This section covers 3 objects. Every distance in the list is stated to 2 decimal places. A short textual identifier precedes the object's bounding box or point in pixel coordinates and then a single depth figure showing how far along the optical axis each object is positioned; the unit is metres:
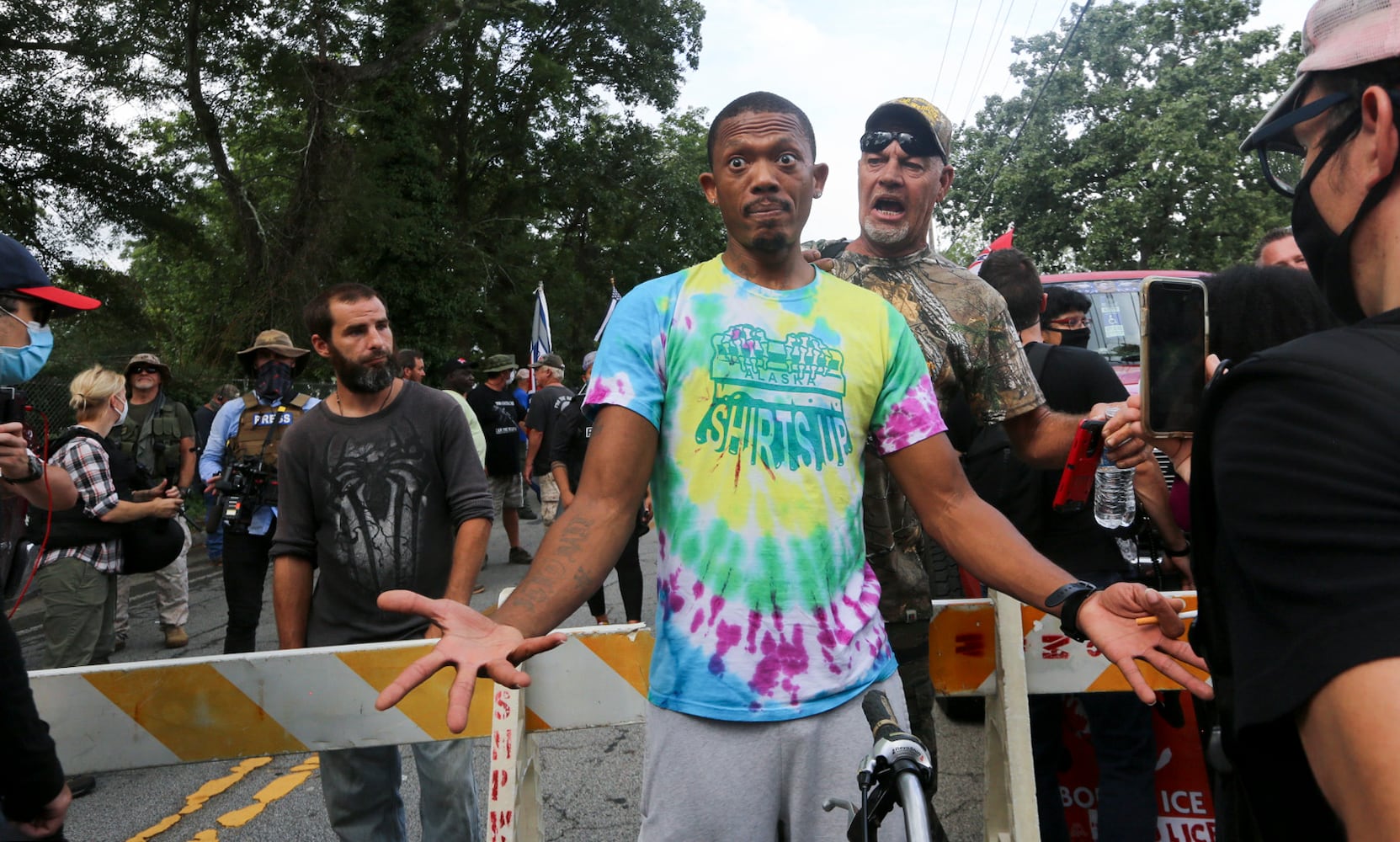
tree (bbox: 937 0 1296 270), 29.33
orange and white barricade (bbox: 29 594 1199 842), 2.99
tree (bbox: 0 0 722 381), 17.23
